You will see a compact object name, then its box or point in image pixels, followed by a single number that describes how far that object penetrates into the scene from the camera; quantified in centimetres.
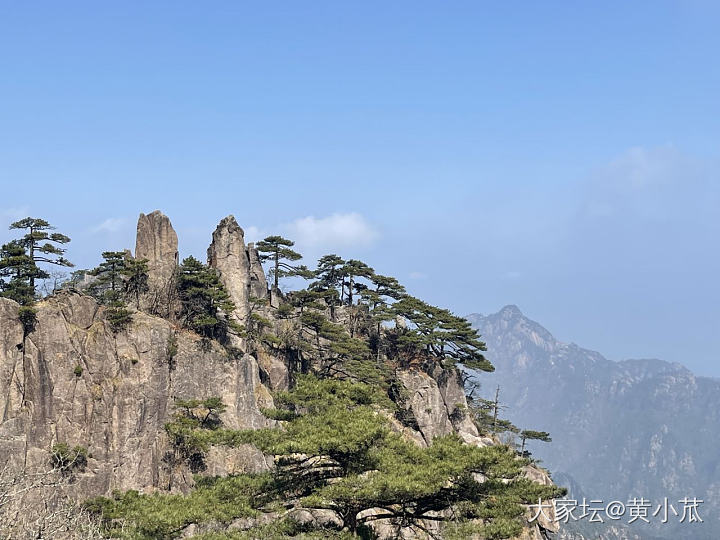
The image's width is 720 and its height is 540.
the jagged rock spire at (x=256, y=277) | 6962
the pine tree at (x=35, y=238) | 5497
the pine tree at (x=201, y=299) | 5925
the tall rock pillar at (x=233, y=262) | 6391
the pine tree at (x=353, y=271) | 7825
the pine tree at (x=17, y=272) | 5262
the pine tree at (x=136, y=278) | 5834
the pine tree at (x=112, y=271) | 5950
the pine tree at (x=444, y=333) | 7219
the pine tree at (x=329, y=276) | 7769
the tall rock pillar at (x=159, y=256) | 5994
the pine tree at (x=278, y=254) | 7350
